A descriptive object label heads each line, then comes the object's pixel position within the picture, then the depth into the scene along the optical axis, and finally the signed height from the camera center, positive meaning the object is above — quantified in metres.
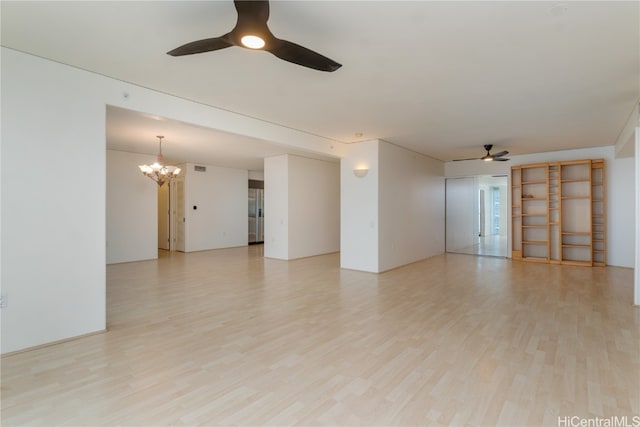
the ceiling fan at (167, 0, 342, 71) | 1.85 +1.12
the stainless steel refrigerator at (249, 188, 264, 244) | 11.31 -0.14
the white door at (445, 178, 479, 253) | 9.35 -0.09
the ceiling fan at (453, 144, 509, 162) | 6.54 +1.15
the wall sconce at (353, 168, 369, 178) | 6.50 +0.80
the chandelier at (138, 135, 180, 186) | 6.83 +0.89
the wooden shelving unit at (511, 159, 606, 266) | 7.34 -0.03
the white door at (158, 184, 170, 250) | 10.20 -0.19
